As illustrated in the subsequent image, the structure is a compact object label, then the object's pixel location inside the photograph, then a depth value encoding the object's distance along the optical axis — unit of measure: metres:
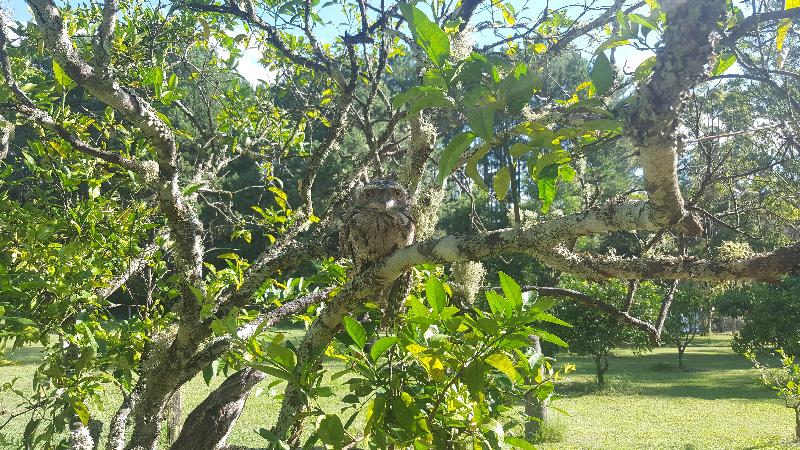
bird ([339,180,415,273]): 1.68
